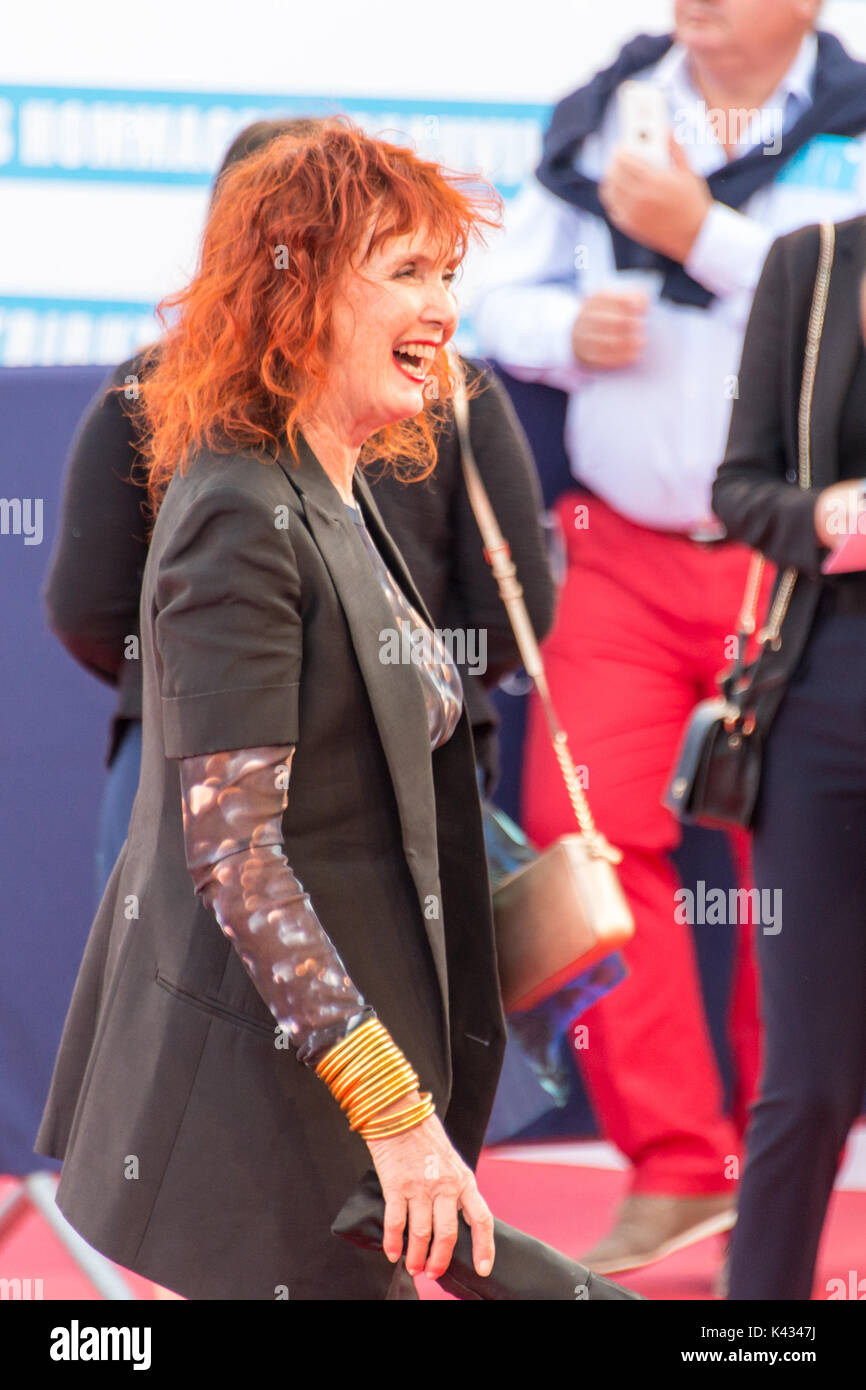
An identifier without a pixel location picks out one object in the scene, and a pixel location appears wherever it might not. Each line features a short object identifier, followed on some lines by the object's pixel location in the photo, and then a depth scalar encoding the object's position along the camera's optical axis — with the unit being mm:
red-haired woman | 2920
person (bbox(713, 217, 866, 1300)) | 4586
